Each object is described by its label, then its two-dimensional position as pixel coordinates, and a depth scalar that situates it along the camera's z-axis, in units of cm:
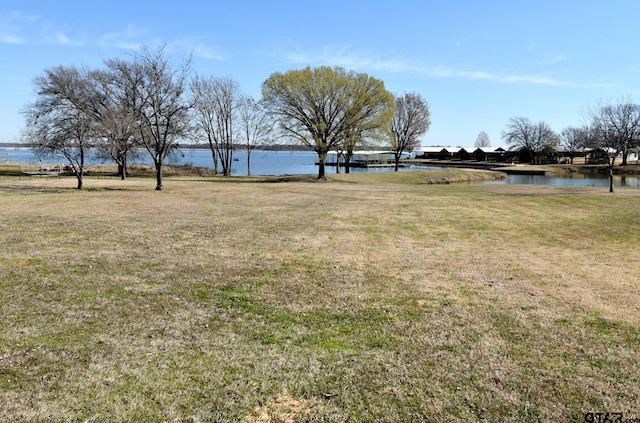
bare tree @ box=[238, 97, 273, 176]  4999
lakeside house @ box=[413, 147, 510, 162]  10400
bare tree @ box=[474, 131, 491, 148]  16438
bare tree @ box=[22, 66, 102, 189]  2398
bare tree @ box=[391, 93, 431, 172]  6206
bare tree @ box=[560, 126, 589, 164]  9355
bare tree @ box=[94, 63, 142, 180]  2680
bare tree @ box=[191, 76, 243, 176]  5144
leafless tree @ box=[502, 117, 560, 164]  9600
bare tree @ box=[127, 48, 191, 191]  2358
